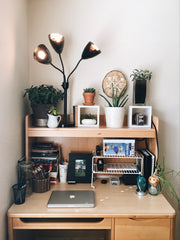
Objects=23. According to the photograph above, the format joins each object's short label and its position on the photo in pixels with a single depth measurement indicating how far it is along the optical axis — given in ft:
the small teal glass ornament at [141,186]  5.19
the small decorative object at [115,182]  5.84
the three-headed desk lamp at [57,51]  5.28
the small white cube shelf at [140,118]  5.69
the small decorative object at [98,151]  5.95
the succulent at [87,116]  5.99
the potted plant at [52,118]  5.51
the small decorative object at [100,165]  5.83
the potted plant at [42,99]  5.53
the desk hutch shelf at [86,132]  5.44
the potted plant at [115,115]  5.49
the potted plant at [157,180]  5.18
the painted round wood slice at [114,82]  6.16
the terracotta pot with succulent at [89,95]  5.83
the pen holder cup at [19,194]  4.68
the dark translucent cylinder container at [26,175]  5.16
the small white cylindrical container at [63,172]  5.90
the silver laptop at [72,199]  4.60
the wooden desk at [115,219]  4.39
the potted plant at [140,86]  5.73
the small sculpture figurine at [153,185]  5.16
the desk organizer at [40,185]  5.29
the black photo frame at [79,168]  5.91
